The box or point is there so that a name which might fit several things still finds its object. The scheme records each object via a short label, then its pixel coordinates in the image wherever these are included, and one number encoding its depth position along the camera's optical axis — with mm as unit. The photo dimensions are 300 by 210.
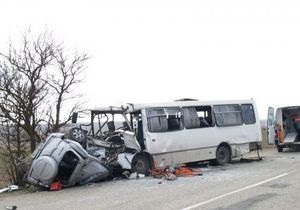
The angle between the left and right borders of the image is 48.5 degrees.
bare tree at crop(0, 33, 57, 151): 13078
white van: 16391
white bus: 10773
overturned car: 9073
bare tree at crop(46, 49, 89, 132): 14179
